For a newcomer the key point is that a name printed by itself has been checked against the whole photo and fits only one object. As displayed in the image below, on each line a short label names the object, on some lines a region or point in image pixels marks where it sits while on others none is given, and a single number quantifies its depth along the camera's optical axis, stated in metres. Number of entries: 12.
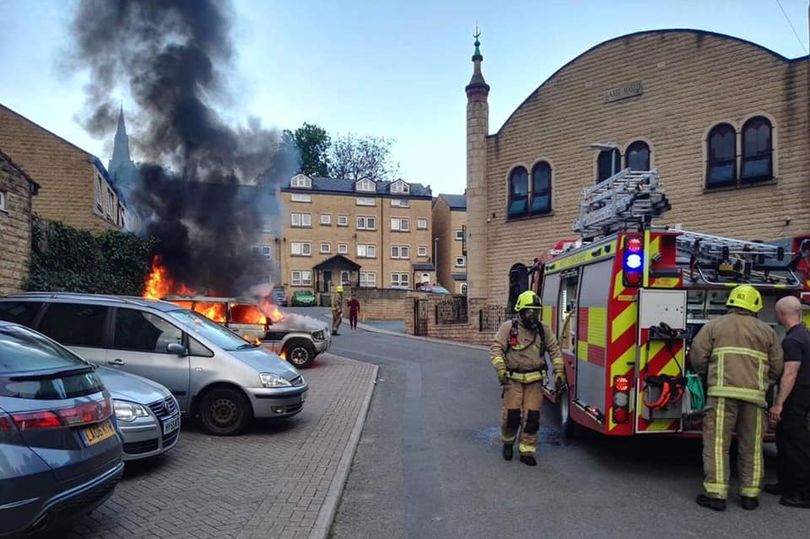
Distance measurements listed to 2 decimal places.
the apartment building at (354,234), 48.69
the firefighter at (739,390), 4.81
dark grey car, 3.13
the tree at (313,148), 67.44
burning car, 13.33
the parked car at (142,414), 5.25
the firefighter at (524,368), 6.22
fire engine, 5.45
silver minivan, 6.96
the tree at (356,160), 68.81
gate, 23.33
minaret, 23.66
